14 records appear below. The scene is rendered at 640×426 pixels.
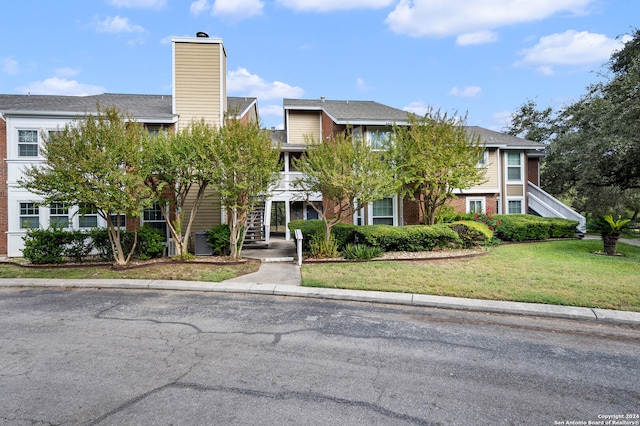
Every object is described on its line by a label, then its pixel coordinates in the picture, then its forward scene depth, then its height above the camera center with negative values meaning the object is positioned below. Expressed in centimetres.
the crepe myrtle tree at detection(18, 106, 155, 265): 948 +137
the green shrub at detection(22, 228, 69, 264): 1097 -99
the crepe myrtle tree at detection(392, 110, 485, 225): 1464 +253
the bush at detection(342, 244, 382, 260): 1145 -132
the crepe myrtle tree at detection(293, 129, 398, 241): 1139 +142
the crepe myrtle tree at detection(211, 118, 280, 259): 1061 +160
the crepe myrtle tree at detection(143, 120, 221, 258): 1045 +178
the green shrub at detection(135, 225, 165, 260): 1168 -101
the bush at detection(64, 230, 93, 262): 1128 -103
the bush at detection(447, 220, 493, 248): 1362 -80
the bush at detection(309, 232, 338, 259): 1191 -123
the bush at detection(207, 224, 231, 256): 1254 -91
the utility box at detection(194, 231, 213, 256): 1290 -120
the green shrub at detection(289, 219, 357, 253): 1273 -73
